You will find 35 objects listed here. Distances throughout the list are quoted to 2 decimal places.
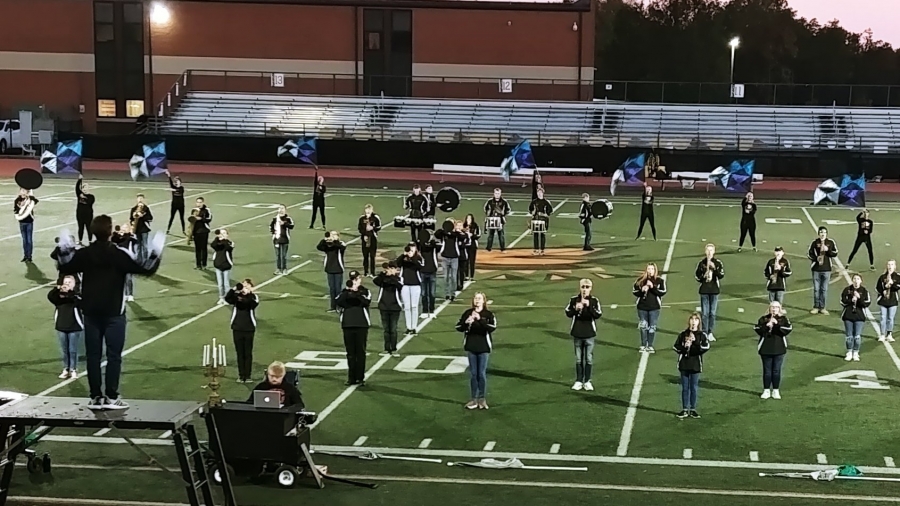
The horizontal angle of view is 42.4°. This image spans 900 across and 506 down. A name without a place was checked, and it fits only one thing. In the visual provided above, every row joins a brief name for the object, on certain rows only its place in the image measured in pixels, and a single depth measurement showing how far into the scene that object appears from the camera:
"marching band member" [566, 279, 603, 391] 15.41
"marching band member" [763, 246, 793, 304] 19.89
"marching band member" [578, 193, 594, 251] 28.00
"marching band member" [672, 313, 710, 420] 14.20
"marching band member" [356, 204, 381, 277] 23.30
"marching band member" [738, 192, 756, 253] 27.67
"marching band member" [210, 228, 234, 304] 20.91
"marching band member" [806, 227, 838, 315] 20.73
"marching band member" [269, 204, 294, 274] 23.94
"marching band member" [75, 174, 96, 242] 26.81
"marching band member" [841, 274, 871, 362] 17.11
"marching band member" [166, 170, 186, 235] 29.16
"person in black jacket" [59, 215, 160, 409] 9.65
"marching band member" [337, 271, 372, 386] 15.66
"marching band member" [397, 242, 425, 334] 18.89
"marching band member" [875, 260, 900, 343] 18.22
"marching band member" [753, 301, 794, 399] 15.11
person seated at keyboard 11.23
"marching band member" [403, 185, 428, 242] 26.55
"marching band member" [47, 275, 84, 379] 15.73
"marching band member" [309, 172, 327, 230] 30.09
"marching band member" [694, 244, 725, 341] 18.97
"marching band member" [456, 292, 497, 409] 14.52
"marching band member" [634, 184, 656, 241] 29.86
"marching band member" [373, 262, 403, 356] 17.31
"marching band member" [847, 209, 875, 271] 24.89
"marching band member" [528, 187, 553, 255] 27.69
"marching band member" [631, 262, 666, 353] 17.61
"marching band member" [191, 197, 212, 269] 24.36
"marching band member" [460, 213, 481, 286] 22.91
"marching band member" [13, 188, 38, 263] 24.94
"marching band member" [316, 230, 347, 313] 20.45
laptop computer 10.85
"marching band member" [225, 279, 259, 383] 15.81
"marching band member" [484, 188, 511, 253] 27.31
